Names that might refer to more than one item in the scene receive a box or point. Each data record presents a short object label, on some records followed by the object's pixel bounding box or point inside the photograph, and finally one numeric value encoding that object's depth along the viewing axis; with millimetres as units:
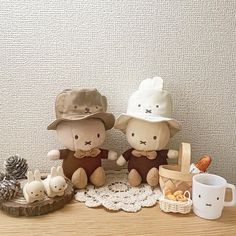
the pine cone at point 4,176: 724
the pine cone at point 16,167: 772
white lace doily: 711
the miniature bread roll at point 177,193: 713
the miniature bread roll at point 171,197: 708
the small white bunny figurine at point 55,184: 685
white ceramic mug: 659
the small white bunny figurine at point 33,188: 658
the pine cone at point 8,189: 666
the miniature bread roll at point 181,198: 702
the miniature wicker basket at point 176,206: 687
